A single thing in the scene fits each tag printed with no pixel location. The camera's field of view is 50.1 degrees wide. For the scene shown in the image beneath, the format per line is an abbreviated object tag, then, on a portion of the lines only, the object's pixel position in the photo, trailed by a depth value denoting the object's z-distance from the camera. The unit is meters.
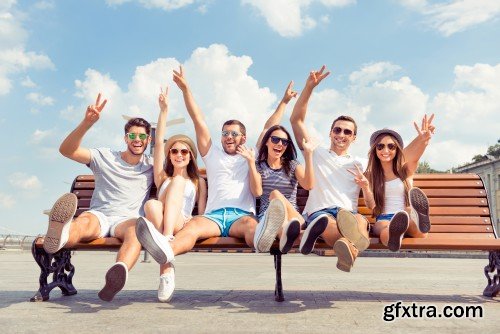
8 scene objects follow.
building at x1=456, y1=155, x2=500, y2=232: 55.06
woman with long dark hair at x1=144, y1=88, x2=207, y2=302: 4.83
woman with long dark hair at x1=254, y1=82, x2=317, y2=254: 5.27
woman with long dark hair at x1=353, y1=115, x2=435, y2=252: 5.17
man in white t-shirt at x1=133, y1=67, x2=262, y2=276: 4.95
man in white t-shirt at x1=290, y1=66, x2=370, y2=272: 5.32
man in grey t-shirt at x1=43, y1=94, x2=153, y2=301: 4.78
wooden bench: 5.59
